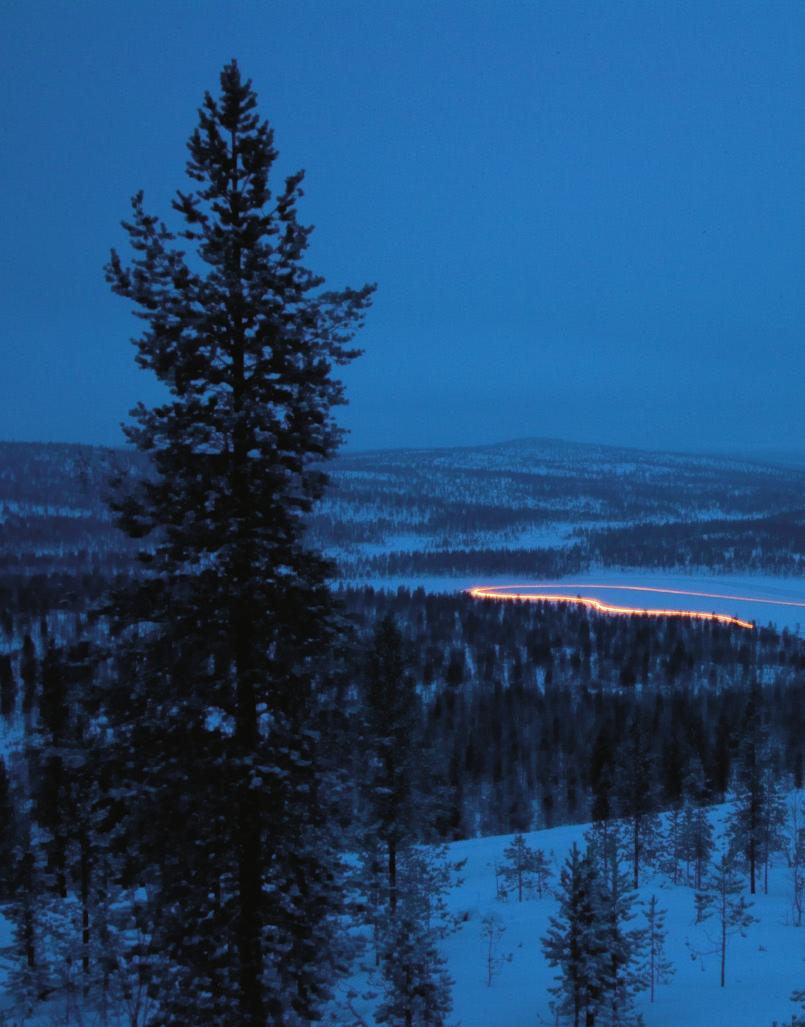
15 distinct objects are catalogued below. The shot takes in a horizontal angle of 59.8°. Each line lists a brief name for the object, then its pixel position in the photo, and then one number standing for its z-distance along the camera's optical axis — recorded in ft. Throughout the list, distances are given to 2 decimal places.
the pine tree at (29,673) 271.51
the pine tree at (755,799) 114.21
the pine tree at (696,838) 119.03
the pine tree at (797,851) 104.94
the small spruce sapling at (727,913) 80.69
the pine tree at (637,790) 123.95
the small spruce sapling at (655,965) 75.15
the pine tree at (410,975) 58.03
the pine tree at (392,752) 78.07
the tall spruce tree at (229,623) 29.58
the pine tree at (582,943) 58.80
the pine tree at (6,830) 129.62
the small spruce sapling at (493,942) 83.35
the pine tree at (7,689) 277.03
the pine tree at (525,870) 110.63
